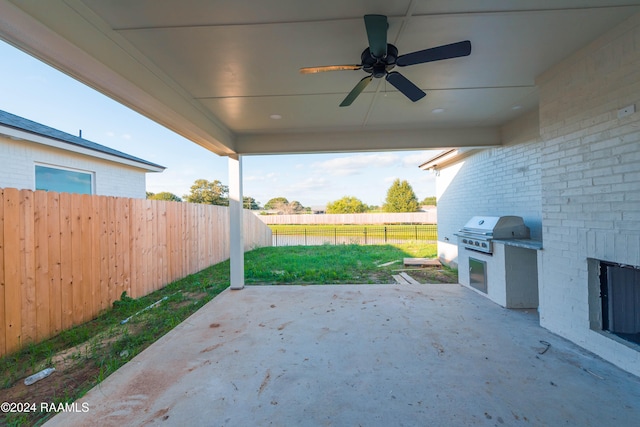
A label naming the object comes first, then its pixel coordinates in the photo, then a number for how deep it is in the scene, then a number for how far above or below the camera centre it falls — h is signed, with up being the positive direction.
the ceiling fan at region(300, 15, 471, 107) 1.87 +1.28
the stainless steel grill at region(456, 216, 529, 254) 3.90 -0.31
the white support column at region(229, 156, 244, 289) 4.95 -0.10
